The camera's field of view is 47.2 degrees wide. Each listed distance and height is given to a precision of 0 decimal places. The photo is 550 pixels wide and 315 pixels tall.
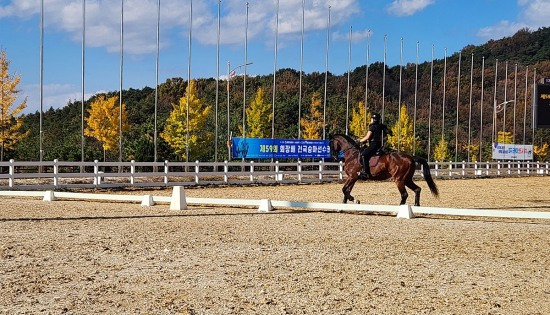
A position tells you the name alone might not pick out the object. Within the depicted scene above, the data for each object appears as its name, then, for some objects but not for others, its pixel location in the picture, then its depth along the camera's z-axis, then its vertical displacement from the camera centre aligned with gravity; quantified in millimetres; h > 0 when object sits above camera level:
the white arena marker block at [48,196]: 20734 -1285
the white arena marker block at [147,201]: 18953 -1332
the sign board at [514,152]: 66062 +454
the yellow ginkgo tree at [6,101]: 46500 +4141
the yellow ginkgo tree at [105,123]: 63062 +3391
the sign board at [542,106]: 30406 +2434
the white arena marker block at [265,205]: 17438 -1341
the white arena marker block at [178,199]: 17438 -1190
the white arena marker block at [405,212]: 15859 -1403
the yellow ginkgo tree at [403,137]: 74188 +2312
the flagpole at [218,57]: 41812 +6674
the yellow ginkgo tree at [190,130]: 58312 +2634
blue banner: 39344 +559
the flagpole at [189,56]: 40538 +6494
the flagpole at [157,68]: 38938 +5501
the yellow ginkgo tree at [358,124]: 72938 +3848
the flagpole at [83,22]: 36019 +7845
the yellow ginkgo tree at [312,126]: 72125 +3777
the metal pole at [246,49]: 43566 +7529
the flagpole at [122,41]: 37438 +6922
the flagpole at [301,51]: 45562 +7637
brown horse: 18016 -378
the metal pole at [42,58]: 33522 +5348
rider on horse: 17562 +466
